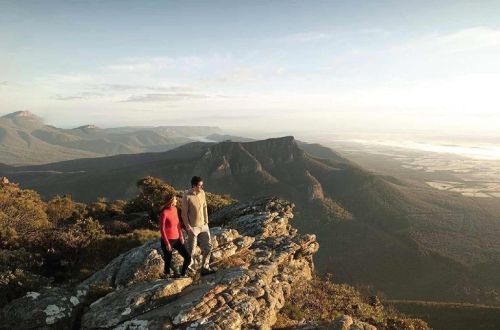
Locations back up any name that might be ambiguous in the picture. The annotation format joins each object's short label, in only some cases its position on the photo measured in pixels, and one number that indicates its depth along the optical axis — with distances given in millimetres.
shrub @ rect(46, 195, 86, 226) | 33094
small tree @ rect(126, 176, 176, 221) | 31828
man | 12562
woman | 12352
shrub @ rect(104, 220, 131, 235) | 23659
